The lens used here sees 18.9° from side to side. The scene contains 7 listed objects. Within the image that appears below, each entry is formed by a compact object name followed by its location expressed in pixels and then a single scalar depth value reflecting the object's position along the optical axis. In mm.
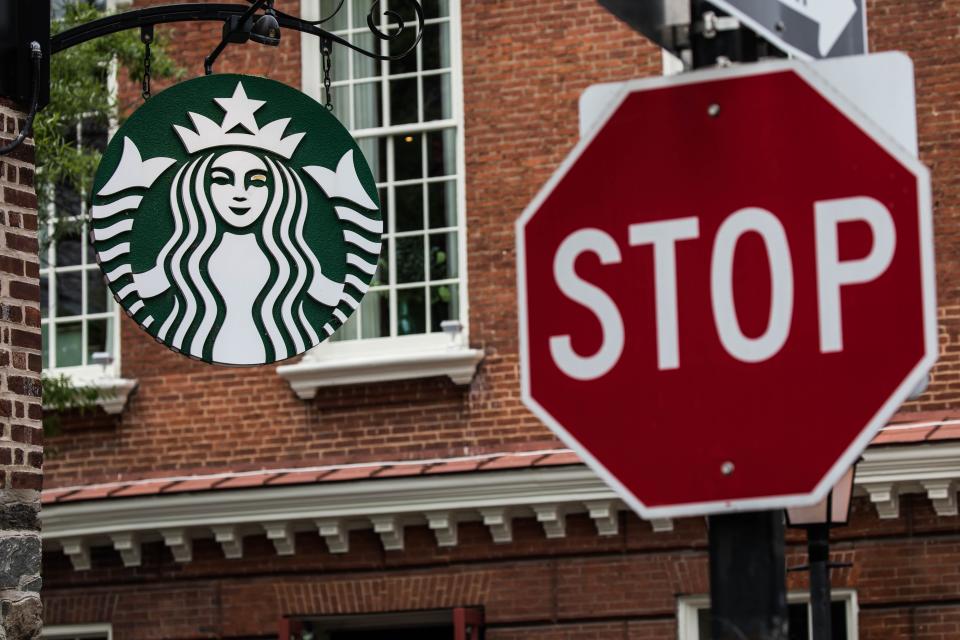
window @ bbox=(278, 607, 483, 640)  23568
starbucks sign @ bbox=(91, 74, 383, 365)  12085
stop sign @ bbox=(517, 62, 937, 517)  4347
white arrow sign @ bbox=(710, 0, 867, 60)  4870
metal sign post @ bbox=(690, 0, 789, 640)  4658
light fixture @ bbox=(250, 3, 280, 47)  13439
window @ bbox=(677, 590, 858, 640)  21611
